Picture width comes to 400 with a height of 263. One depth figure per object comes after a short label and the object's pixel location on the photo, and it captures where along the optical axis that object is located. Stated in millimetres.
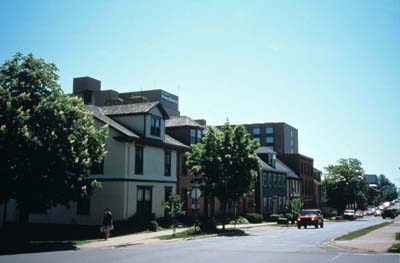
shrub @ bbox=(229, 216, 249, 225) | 45219
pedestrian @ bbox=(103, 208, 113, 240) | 26334
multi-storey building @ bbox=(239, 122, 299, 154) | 120438
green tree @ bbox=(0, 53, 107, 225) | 22453
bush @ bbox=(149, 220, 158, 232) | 32688
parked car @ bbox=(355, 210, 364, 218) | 80688
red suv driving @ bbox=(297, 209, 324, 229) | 41250
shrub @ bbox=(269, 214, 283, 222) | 53912
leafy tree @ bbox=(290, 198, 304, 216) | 51359
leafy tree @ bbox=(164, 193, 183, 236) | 28766
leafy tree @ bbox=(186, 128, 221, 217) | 34062
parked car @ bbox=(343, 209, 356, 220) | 69562
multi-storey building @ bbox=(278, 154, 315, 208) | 75312
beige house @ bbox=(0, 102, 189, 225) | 33281
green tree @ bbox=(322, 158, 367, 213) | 73750
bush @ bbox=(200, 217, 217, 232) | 32188
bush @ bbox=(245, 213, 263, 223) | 49438
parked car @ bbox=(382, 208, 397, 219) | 74438
